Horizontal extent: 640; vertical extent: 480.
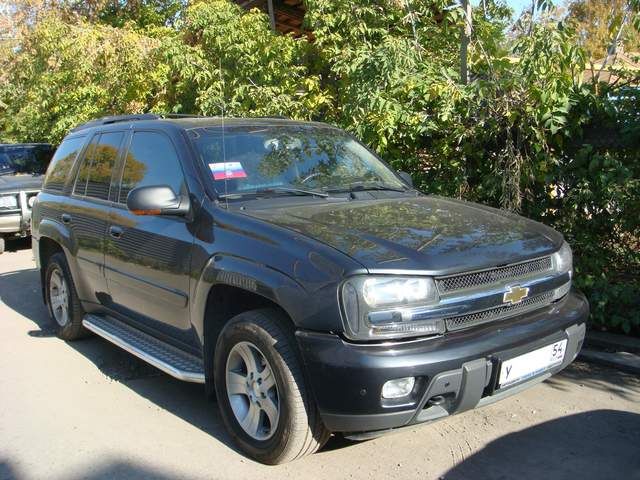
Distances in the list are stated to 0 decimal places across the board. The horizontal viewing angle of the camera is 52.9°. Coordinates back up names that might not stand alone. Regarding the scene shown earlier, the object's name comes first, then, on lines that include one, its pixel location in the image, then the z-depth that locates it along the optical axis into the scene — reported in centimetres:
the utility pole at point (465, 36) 702
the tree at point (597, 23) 754
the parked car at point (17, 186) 1038
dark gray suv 288
